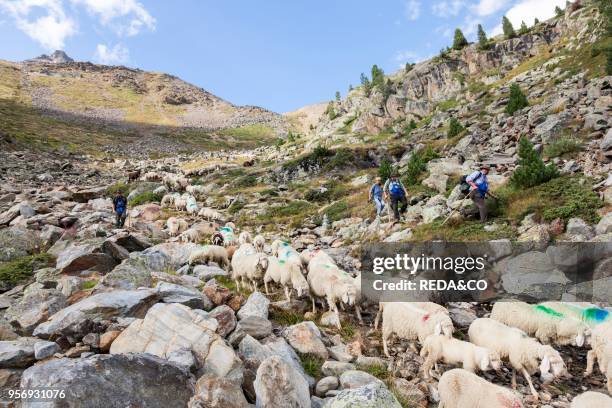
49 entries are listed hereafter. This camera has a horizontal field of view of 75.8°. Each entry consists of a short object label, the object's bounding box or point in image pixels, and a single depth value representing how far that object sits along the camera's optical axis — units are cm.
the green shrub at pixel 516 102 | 2845
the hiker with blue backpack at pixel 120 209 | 1941
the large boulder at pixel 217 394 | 434
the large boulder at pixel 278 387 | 468
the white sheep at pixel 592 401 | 480
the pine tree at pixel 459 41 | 8550
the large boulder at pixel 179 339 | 542
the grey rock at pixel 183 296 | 730
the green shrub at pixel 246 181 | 3681
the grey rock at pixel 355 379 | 568
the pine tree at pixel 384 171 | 2492
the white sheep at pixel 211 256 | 1370
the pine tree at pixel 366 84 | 9419
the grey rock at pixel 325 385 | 564
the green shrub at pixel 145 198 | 3164
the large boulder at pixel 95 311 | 605
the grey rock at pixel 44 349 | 537
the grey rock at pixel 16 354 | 518
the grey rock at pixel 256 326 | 688
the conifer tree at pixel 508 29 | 7809
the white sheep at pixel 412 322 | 748
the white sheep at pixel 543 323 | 759
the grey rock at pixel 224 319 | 631
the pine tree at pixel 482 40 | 7782
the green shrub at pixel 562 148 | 1622
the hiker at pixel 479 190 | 1327
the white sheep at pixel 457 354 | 650
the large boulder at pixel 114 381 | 424
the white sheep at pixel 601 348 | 670
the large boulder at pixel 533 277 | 1019
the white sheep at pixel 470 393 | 518
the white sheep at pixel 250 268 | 1149
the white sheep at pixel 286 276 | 1008
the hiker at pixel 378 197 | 1736
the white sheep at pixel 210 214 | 2488
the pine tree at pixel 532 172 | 1395
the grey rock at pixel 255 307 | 771
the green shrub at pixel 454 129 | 3077
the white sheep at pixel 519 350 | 632
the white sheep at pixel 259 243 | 1580
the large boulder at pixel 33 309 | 667
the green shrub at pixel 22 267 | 1062
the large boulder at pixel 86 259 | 1060
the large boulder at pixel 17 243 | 1316
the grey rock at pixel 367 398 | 442
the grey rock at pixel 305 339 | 669
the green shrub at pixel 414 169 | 2161
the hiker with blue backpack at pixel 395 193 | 1686
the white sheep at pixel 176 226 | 2011
